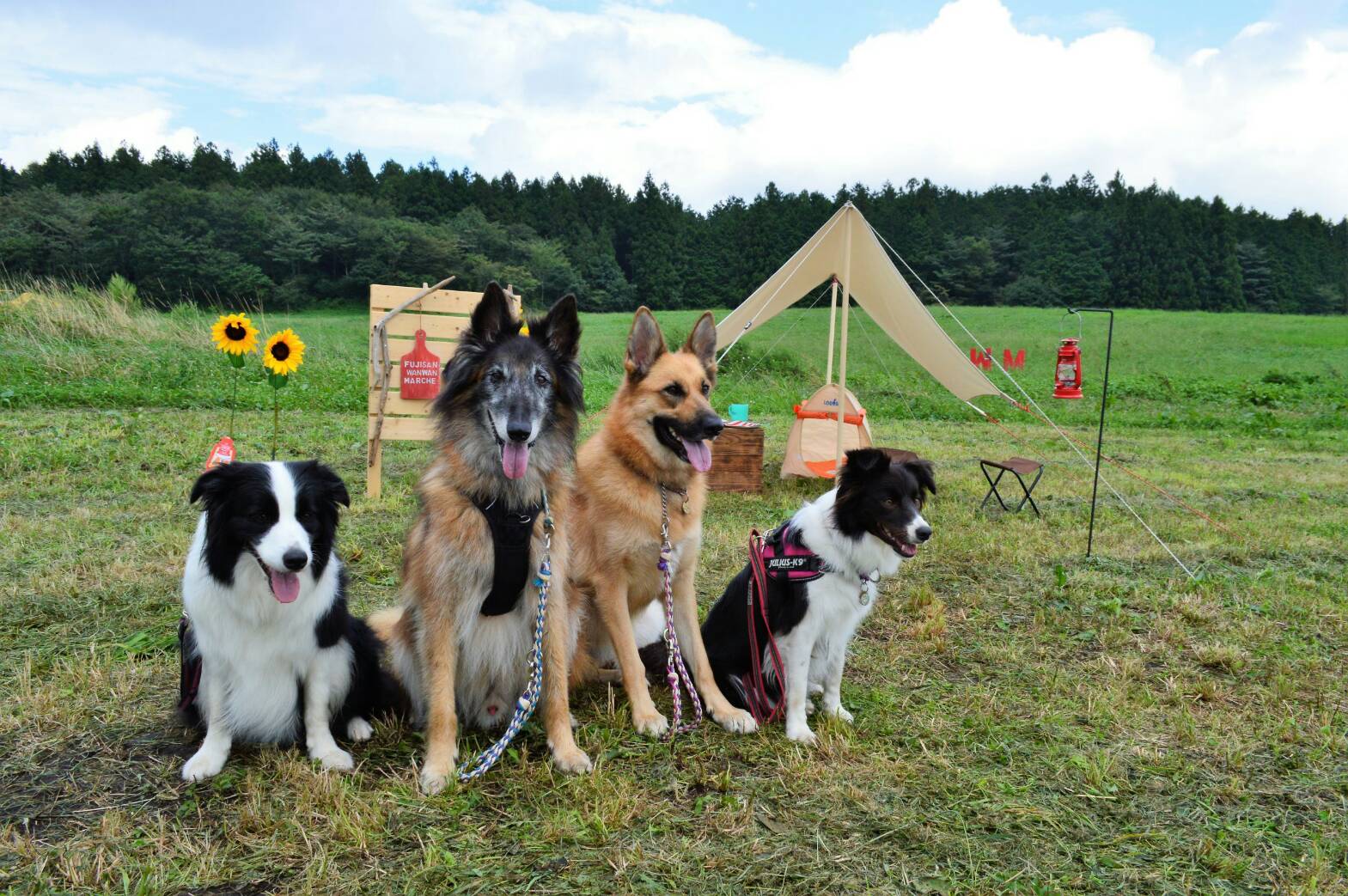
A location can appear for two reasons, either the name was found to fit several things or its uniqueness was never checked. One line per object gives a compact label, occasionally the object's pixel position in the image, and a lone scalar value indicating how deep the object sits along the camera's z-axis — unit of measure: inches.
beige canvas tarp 327.9
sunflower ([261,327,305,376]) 189.0
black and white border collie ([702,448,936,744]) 138.0
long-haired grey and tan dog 121.8
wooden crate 332.5
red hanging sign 305.3
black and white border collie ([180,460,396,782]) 107.3
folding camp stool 299.6
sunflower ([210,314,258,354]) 184.7
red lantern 266.2
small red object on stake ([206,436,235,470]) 142.5
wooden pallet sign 298.4
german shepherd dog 142.6
